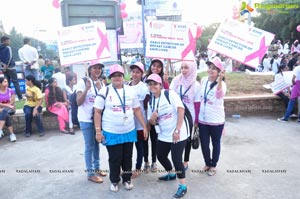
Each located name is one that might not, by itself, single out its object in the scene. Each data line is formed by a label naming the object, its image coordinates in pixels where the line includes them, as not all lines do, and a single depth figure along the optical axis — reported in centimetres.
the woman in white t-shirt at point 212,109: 362
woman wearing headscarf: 380
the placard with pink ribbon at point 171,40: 427
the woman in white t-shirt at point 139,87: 373
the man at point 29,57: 912
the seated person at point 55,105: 643
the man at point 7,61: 809
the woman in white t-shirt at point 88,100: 352
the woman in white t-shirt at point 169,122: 331
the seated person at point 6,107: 597
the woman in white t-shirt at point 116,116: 333
